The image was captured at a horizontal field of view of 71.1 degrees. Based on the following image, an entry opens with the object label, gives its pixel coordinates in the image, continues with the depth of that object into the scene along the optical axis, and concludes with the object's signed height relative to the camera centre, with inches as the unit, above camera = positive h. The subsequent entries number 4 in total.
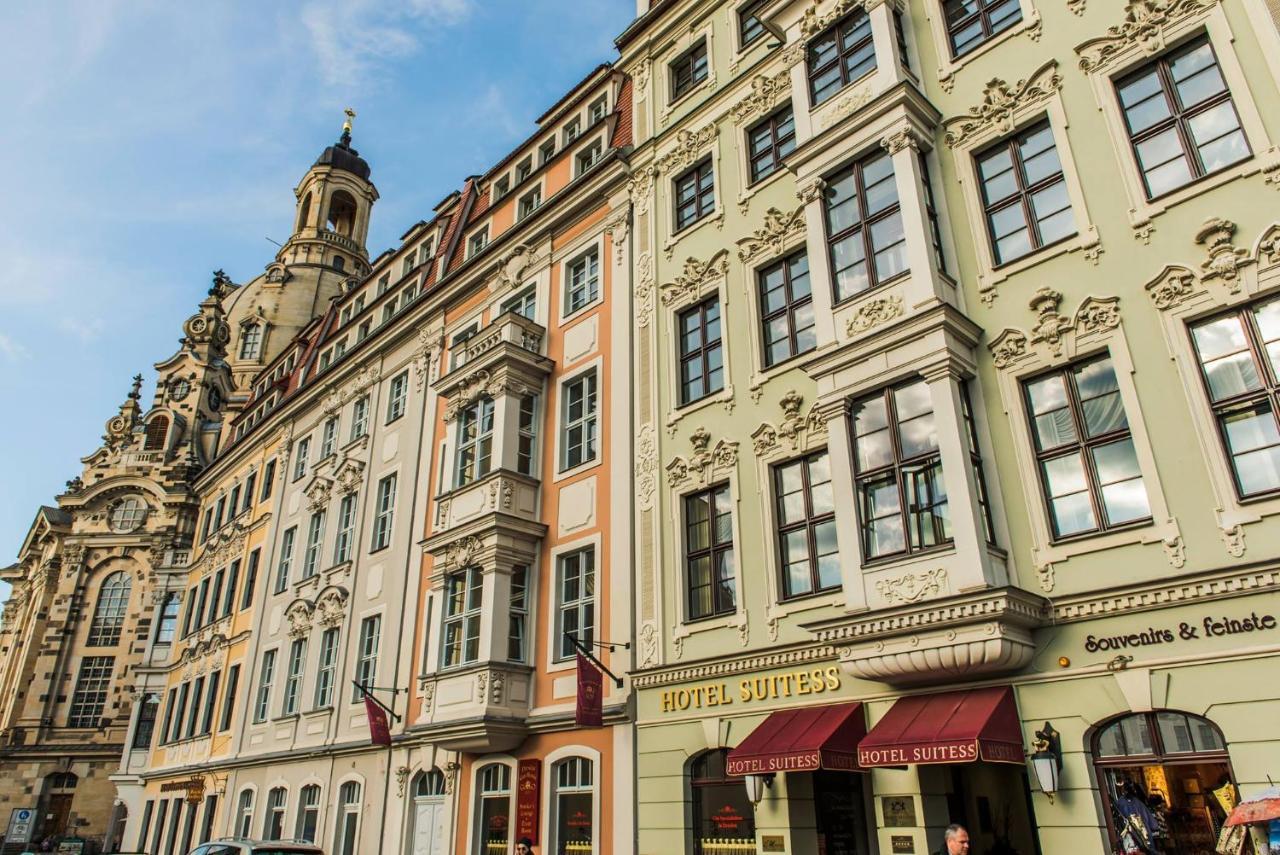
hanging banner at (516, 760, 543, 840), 684.1 +24.0
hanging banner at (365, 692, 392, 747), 827.4 +92.2
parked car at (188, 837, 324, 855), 604.1 -7.7
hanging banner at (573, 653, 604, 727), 634.8 +87.6
